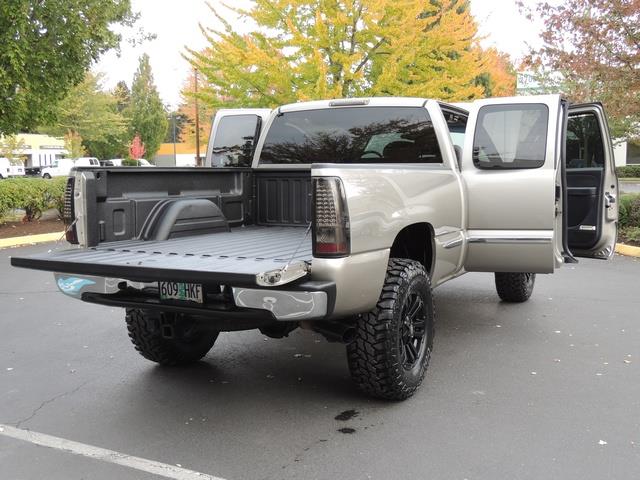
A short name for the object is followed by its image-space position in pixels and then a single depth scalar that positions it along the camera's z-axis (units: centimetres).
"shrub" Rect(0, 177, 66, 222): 1289
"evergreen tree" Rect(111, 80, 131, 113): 4499
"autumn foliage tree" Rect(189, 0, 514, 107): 1209
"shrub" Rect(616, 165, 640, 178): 3477
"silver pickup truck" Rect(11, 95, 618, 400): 333
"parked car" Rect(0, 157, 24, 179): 4035
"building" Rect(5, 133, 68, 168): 5520
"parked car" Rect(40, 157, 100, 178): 4334
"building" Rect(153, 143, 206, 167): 5766
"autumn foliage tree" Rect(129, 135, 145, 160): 4378
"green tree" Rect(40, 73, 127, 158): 3622
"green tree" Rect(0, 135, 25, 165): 2236
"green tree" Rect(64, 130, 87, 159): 3463
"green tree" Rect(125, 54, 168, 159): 5241
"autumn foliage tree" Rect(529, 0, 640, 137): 1116
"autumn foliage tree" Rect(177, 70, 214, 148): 3880
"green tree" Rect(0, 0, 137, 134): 1123
